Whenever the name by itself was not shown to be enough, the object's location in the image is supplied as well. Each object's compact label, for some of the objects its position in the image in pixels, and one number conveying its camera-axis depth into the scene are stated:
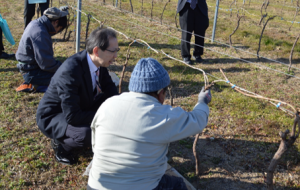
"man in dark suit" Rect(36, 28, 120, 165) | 2.30
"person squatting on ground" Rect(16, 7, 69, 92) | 3.44
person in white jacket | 1.43
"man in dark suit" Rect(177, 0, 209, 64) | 4.87
